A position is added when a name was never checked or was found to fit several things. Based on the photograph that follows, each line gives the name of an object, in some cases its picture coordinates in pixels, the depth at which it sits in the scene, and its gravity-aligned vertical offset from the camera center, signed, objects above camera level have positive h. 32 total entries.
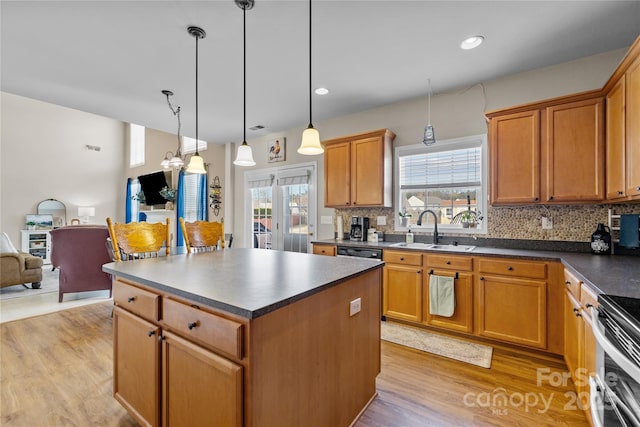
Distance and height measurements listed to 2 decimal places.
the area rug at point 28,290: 4.39 -1.24
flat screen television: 7.20 +0.73
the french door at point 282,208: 4.63 +0.12
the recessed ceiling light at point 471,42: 2.38 +1.46
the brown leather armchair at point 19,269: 4.32 -0.86
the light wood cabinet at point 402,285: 3.01 -0.77
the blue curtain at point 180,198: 6.46 +0.37
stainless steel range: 1.03 -0.56
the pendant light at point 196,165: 2.70 +0.47
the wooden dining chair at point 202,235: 2.83 -0.21
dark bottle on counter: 2.45 -0.22
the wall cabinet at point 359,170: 3.60 +0.59
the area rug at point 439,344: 2.50 -1.24
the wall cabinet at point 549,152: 2.41 +0.57
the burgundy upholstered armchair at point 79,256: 4.04 -0.60
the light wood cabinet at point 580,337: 1.58 -0.75
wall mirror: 7.49 +0.11
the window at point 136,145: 8.45 +2.09
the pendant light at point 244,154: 2.22 +0.50
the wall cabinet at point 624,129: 1.91 +0.63
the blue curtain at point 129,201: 8.70 +0.40
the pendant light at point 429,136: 3.27 +0.90
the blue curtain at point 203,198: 6.12 +0.35
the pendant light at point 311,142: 2.04 +0.52
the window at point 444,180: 3.29 +0.42
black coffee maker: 3.84 -0.18
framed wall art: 4.96 +1.14
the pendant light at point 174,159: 3.46 +0.77
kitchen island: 1.06 -0.57
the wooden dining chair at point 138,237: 2.20 -0.19
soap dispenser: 3.57 -0.28
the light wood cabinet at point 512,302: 2.42 -0.77
